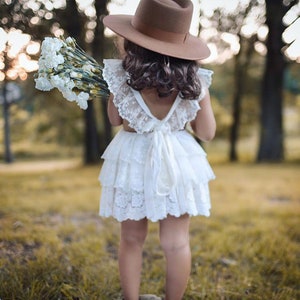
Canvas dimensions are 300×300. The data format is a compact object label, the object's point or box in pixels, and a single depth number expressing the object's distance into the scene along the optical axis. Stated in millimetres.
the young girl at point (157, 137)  1862
